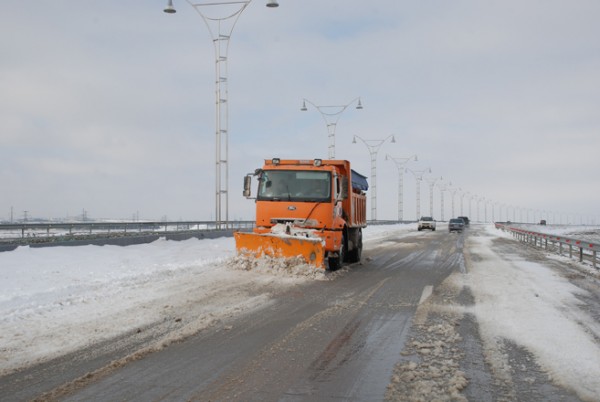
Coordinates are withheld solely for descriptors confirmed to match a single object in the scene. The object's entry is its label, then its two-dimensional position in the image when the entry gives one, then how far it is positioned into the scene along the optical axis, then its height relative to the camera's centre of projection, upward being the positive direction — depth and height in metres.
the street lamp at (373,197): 60.09 +2.32
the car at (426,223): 65.12 -0.75
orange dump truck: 13.45 +0.16
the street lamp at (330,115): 41.28 +8.06
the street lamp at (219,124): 26.78 +4.96
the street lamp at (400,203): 76.88 +2.07
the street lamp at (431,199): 97.16 +3.34
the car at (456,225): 57.81 -0.89
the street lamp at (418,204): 87.78 +2.14
